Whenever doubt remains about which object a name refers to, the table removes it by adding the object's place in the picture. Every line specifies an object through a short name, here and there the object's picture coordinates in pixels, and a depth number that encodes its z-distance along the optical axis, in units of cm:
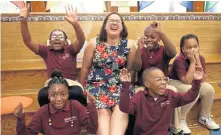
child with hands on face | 222
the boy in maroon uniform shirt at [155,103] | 189
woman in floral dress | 211
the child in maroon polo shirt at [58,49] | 219
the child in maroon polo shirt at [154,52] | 217
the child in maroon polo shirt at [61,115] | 176
